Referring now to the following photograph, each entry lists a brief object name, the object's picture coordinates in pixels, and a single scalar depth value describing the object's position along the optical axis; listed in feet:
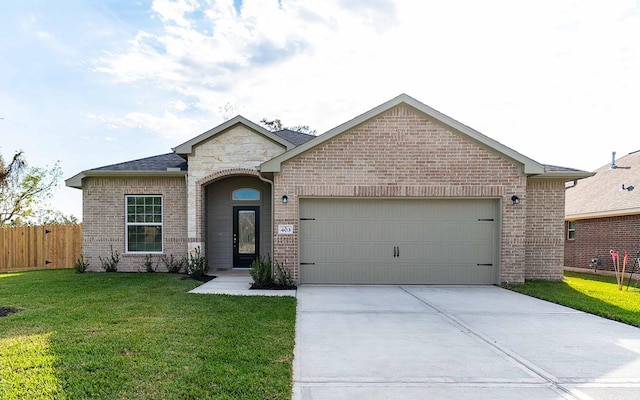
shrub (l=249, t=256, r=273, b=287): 30.25
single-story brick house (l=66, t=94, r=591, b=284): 31.09
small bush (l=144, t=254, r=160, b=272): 39.53
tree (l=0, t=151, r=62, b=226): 67.67
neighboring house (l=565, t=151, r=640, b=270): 45.24
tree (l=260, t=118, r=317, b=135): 103.65
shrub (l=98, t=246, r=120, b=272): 39.86
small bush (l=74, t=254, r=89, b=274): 39.69
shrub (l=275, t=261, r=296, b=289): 30.25
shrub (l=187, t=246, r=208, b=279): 36.26
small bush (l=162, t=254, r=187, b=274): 39.37
